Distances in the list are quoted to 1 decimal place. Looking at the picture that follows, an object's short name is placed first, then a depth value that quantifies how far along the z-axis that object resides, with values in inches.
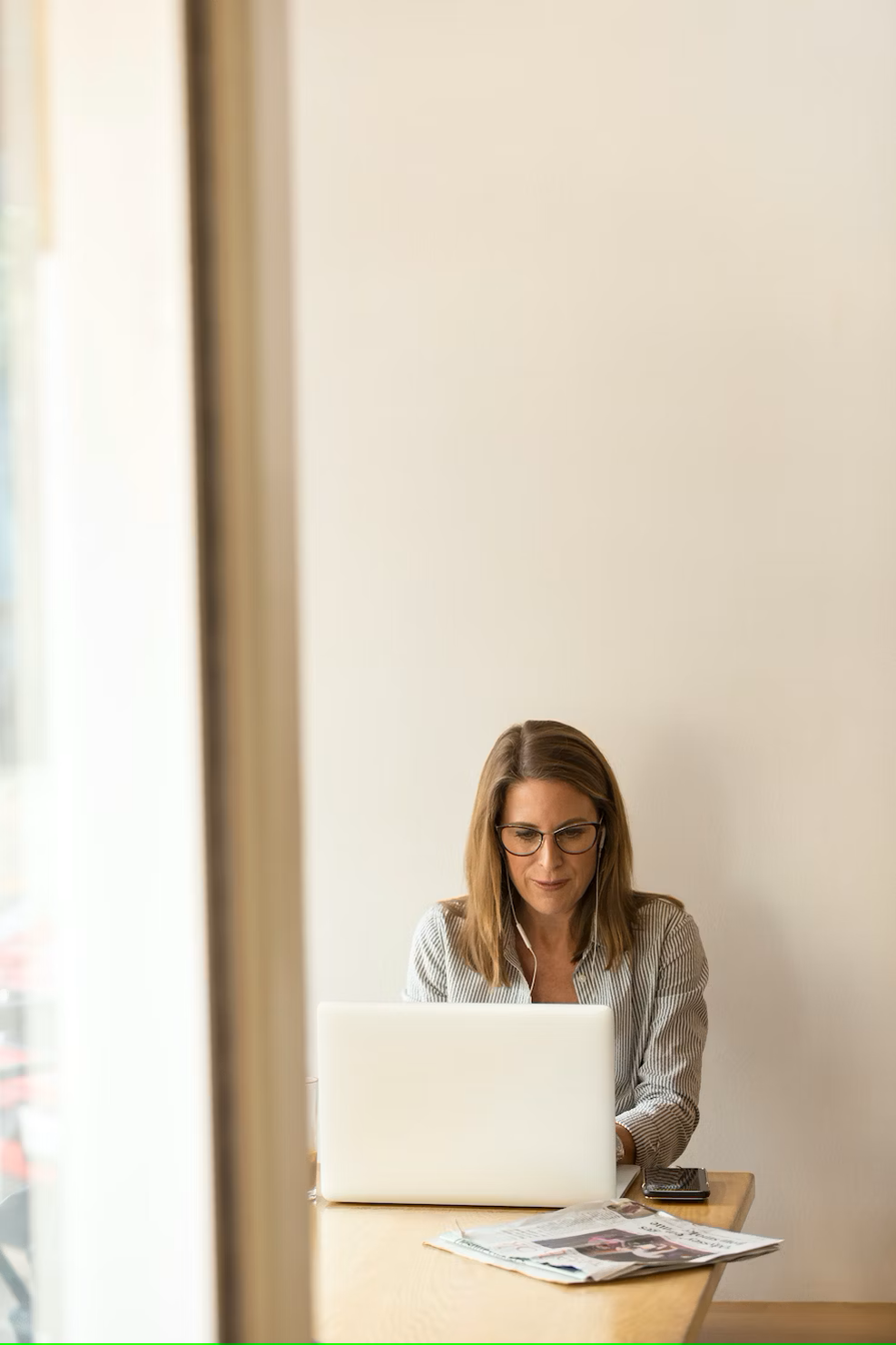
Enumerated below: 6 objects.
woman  165.1
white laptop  145.0
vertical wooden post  117.4
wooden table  133.2
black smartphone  147.7
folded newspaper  137.7
